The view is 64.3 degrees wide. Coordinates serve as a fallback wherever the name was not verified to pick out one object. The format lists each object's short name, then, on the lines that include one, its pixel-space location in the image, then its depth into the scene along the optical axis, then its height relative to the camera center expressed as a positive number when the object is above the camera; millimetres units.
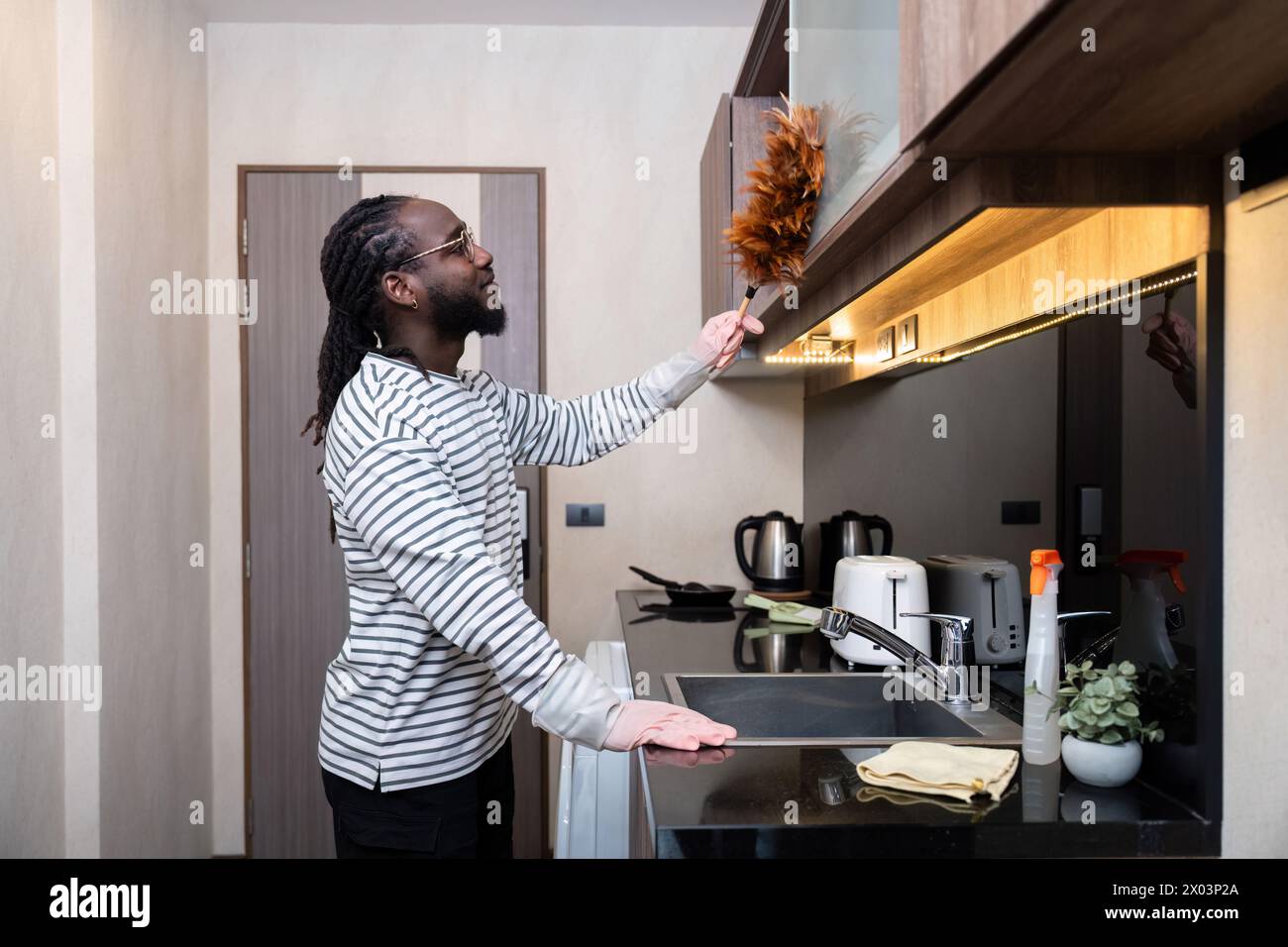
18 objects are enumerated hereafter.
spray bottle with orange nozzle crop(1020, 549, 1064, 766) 1194 -239
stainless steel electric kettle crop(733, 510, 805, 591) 2807 -264
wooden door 2881 -192
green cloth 2414 -365
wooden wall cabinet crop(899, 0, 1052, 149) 757 +340
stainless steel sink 1692 -419
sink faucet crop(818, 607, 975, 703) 1523 -284
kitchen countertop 1025 -369
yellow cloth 1107 -348
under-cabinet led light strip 1143 +192
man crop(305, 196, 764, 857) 1273 -143
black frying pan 2684 -352
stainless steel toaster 1663 -244
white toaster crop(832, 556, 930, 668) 1812 -249
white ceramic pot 1109 -331
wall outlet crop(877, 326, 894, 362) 2105 +240
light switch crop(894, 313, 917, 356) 1955 +240
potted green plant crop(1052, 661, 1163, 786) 1107 -297
